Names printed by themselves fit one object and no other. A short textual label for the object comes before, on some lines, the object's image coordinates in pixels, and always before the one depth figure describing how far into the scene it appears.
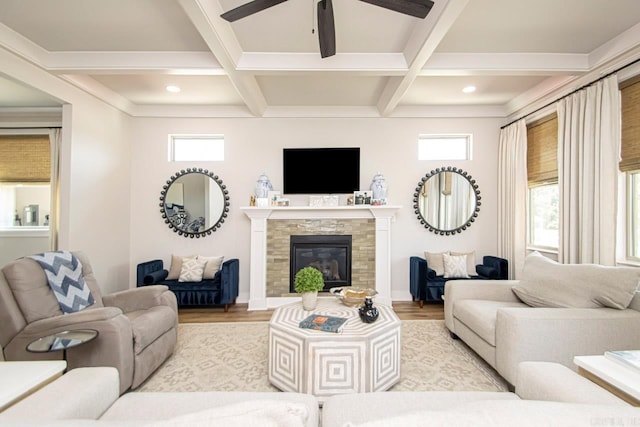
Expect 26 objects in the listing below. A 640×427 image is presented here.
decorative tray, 2.62
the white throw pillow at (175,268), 4.16
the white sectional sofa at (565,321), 2.03
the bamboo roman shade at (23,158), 4.55
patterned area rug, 2.26
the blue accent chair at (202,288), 3.92
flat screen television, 4.49
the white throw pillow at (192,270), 4.04
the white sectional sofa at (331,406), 0.58
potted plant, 2.50
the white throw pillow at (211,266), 4.16
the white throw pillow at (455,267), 4.15
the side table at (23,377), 1.00
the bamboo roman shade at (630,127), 2.73
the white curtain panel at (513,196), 4.03
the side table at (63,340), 1.64
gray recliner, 1.95
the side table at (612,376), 1.07
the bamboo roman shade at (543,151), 3.69
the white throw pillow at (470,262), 4.28
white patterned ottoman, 1.96
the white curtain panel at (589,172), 2.79
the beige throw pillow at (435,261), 4.30
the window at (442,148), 4.72
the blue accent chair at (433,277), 4.01
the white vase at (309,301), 2.50
